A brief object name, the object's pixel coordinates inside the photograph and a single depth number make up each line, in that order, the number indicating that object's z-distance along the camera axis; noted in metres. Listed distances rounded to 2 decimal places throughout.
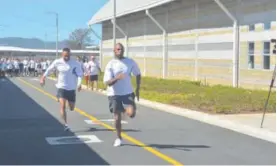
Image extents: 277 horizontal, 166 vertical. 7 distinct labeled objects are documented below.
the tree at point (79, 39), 149.62
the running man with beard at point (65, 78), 12.50
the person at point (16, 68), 50.69
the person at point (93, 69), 28.00
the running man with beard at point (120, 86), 10.18
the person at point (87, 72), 28.80
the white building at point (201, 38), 26.44
